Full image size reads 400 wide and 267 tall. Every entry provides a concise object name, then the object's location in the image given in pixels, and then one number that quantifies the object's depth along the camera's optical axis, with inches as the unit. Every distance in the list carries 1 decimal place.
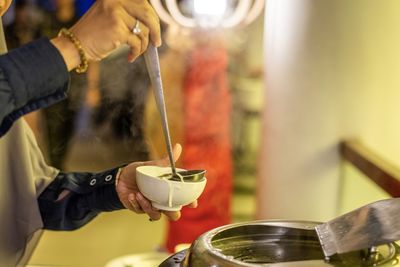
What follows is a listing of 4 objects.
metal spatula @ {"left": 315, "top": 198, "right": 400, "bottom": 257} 27.7
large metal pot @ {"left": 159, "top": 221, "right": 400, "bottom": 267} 28.1
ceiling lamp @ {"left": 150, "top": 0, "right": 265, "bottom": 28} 53.5
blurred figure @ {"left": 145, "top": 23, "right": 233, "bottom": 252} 63.2
